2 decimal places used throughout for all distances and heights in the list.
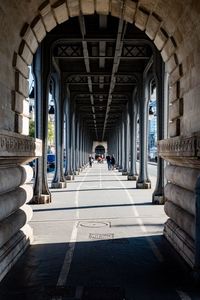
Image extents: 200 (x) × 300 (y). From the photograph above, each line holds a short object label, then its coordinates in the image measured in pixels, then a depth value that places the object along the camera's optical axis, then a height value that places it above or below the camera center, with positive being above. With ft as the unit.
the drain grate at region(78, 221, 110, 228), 44.23 -7.09
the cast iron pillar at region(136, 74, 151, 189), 92.48 +4.80
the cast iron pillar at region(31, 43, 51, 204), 66.03 +6.22
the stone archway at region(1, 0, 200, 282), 28.56 +6.77
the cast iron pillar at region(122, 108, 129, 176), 150.10 +2.68
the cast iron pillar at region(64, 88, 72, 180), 124.26 +3.70
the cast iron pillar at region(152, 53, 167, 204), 66.08 +7.61
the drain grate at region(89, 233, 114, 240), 37.93 -7.12
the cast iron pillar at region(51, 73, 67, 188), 89.86 +7.33
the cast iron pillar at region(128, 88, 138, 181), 120.26 +5.75
